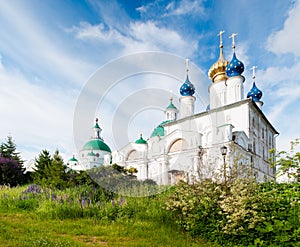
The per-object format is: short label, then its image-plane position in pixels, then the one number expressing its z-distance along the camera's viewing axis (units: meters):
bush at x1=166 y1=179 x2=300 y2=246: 4.50
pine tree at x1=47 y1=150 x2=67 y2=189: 9.55
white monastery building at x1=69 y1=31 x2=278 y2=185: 19.73
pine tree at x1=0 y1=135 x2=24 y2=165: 21.06
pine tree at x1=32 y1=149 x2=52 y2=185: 11.81
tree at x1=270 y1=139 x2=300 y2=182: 6.22
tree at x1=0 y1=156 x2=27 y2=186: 13.02
